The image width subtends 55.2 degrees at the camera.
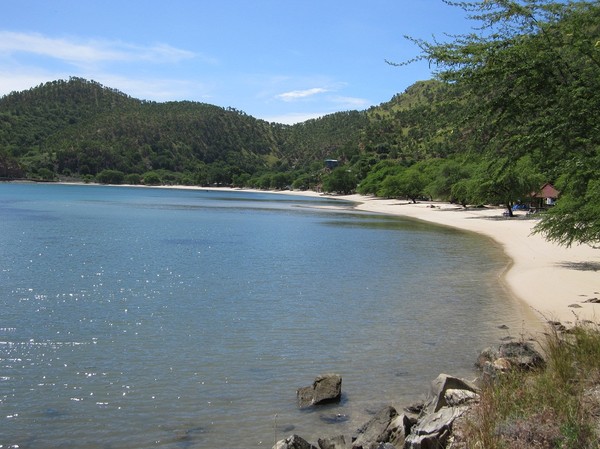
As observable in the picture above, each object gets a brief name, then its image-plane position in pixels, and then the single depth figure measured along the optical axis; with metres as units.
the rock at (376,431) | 8.09
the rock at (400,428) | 7.89
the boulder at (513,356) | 10.48
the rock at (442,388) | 8.58
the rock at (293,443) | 7.74
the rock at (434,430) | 6.75
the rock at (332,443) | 8.23
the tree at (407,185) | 105.88
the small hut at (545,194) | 66.56
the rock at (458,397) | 8.16
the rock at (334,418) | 9.95
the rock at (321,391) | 10.59
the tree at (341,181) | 164.25
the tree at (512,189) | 58.72
